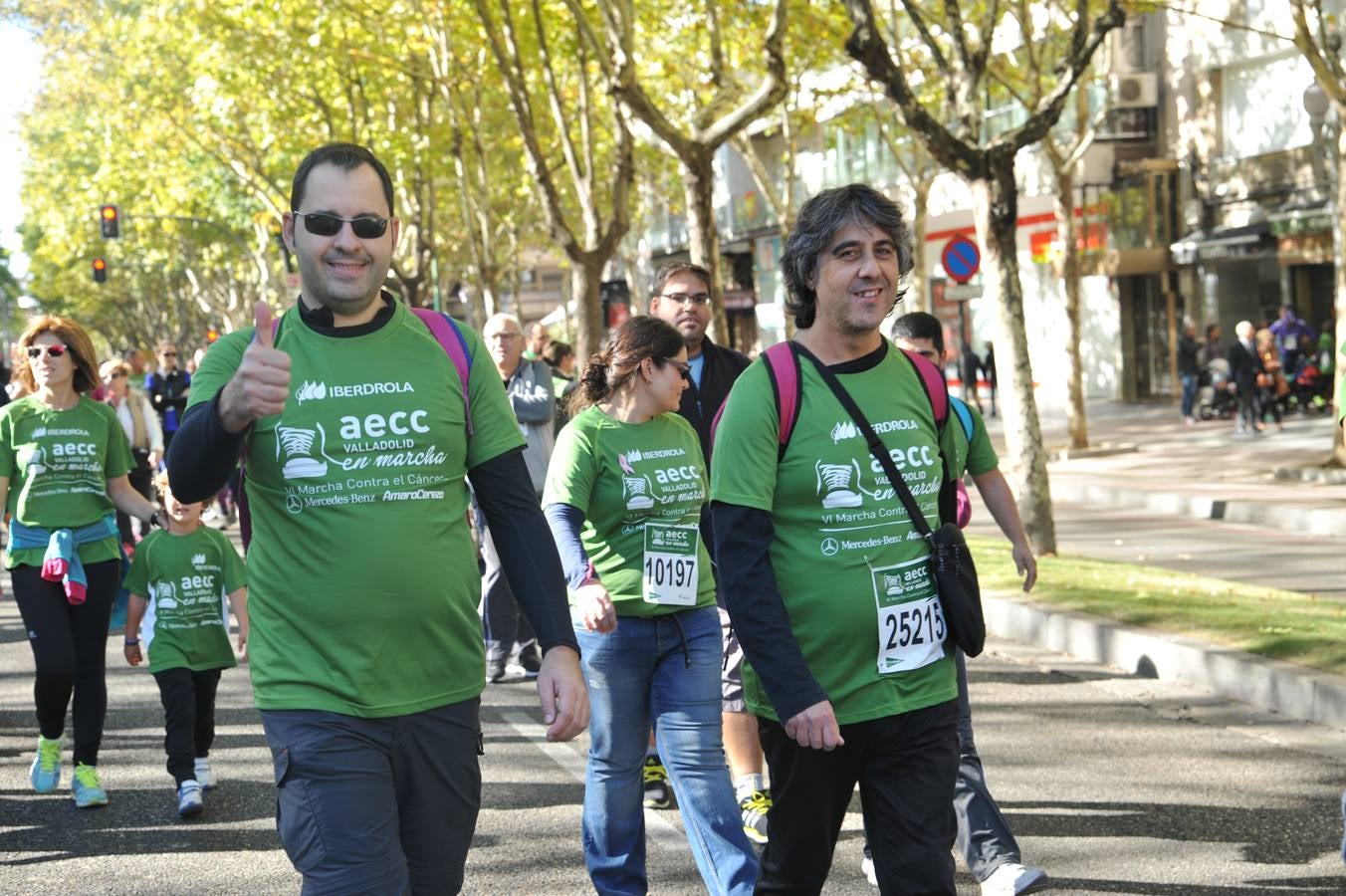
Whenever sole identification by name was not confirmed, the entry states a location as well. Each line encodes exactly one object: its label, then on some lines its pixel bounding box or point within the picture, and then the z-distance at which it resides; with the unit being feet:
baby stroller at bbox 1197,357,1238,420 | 98.58
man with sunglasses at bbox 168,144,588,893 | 11.09
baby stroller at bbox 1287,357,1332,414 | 93.61
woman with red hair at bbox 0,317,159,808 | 23.08
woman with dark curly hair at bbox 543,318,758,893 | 16.25
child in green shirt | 22.41
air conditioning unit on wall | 116.98
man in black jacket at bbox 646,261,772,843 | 20.30
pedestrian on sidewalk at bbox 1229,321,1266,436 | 86.43
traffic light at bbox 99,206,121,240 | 131.44
